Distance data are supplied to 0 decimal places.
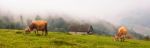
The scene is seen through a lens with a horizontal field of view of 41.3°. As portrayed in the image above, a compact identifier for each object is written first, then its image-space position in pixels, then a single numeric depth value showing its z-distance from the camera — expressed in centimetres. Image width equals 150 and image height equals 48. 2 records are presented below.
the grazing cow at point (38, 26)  2979
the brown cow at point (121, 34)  3114
